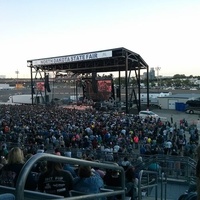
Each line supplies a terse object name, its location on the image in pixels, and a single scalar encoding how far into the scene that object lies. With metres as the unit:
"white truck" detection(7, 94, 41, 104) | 68.00
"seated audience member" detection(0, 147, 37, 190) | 3.75
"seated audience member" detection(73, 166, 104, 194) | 3.90
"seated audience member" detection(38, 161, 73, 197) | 3.47
